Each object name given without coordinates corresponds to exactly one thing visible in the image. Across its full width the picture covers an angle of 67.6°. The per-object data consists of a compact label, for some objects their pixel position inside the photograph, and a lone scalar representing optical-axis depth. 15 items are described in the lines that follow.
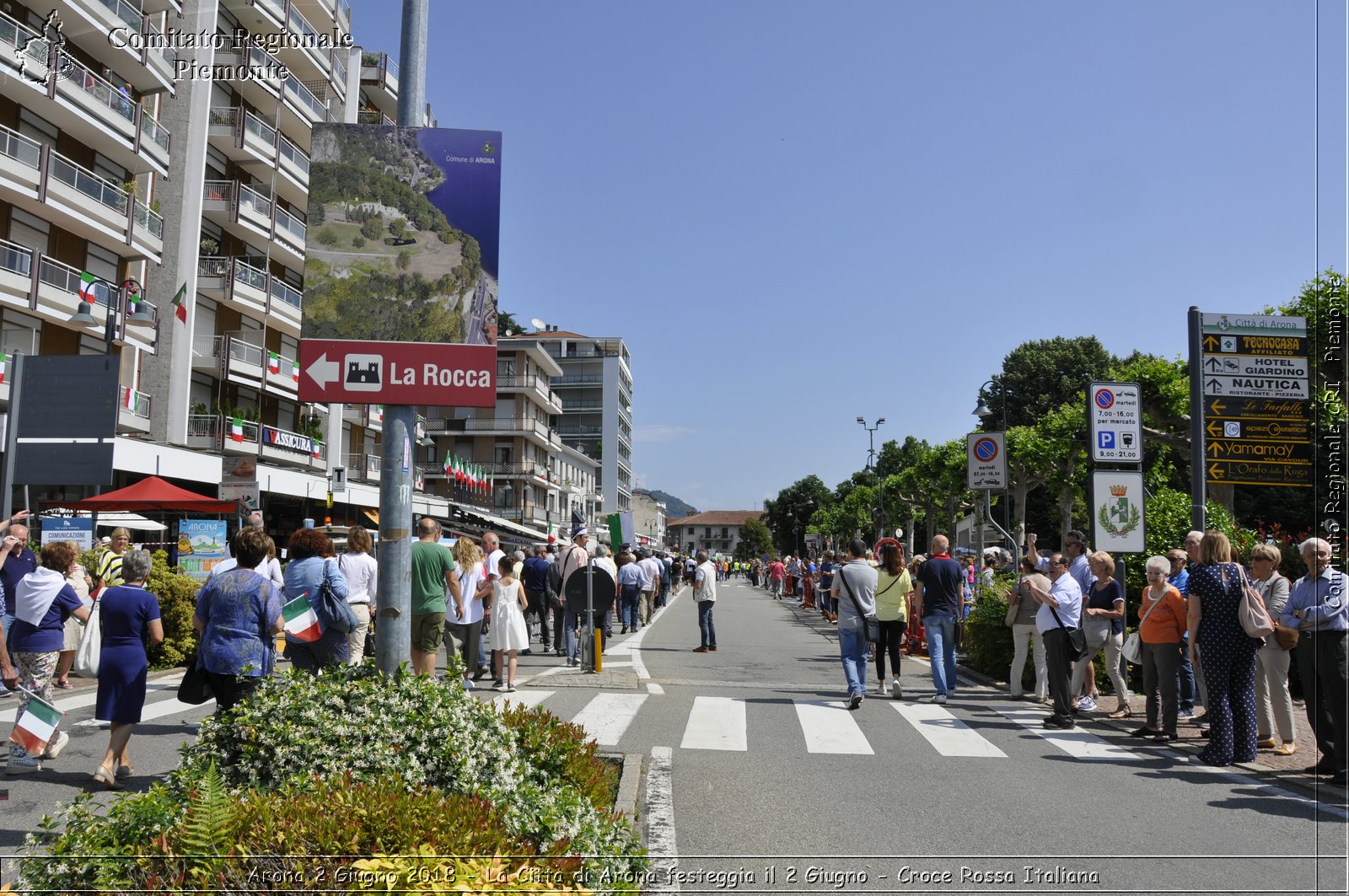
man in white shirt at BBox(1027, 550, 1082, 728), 9.98
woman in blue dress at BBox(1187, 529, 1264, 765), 8.17
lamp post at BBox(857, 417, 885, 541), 54.94
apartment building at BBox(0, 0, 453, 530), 24.12
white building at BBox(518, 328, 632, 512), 106.00
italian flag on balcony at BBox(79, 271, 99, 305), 24.75
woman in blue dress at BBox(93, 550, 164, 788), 6.65
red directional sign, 5.79
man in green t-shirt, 10.02
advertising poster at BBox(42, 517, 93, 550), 14.23
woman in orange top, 9.28
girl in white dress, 11.54
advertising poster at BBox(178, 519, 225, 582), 15.69
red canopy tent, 16.11
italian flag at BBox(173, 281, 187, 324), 28.95
